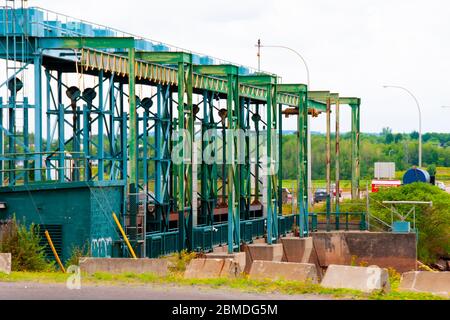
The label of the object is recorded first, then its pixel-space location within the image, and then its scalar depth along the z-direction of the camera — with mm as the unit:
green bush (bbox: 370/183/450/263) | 70188
